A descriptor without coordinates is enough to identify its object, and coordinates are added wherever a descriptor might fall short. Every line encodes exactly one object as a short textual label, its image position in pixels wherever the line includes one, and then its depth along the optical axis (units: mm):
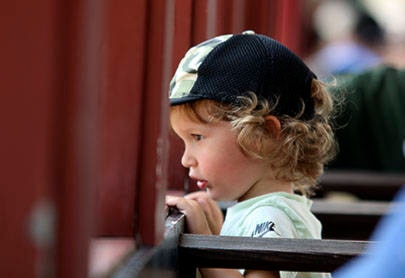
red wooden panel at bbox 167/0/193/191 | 3855
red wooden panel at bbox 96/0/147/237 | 3327
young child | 3690
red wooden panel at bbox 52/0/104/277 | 2973
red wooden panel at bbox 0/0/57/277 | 2746
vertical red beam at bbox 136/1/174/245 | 3381
